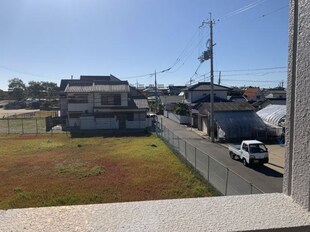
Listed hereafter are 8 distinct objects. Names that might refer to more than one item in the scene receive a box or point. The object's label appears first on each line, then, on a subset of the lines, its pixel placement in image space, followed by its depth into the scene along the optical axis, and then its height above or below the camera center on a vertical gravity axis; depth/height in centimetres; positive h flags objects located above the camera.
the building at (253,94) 6172 +151
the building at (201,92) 4212 +135
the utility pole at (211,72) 2461 +253
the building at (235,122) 2511 -203
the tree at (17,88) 9625 +466
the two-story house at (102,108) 3538 -89
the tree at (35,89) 9081 +413
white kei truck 1545 -296
